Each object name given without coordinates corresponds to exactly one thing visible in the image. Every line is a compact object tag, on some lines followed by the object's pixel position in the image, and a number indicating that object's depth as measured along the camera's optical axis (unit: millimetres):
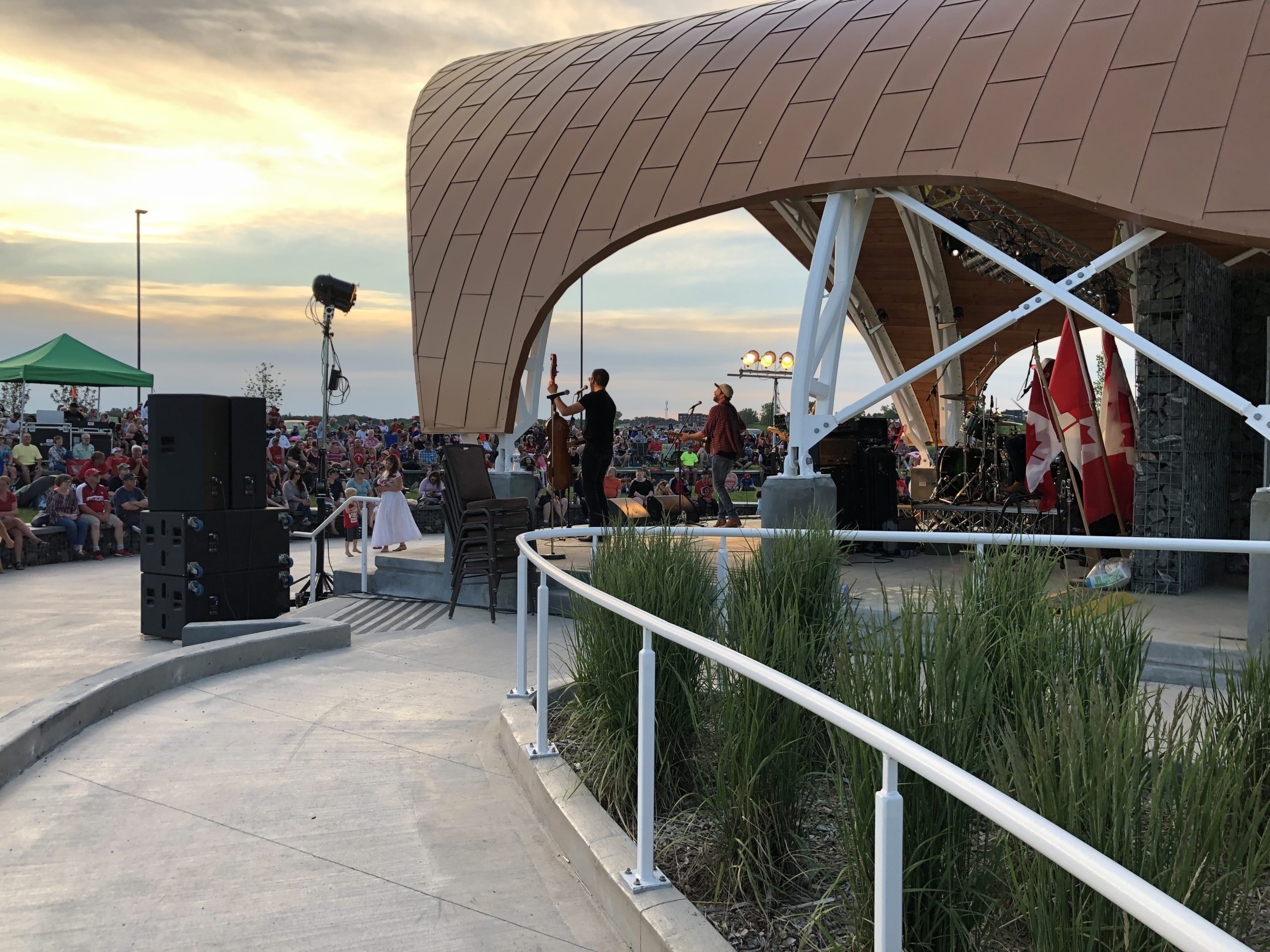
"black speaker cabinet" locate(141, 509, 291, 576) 7824
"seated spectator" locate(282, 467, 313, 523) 15508
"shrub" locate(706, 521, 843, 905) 2826
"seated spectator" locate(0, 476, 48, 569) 12727
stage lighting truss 10250
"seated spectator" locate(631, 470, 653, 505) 16844
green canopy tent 19844
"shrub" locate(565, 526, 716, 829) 3535
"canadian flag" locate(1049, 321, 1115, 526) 8734
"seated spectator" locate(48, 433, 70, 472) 18828
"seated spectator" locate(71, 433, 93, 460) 18469
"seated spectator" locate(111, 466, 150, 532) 15141
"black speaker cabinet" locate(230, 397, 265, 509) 8195
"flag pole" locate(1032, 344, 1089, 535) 8852
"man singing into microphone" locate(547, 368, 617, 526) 9766
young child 15195
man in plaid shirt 11602
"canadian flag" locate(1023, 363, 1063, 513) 9227
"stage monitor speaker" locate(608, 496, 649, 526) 11172
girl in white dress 12633
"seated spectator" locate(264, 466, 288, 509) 15898
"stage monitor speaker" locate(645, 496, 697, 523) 14125
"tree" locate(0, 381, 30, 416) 30250
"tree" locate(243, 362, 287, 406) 45969
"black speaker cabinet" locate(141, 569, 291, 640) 7840
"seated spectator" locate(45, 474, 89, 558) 14148
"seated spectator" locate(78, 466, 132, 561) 14938
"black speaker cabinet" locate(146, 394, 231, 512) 7887
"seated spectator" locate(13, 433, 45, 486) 17109
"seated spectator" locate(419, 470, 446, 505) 17562
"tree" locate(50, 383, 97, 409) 31784
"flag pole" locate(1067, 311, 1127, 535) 8680
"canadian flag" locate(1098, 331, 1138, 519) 8945
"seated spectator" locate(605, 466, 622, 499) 15266
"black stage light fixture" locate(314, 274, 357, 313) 12836
